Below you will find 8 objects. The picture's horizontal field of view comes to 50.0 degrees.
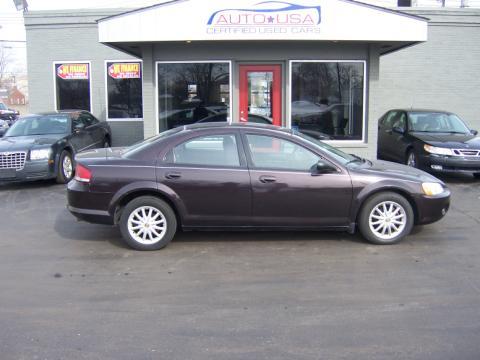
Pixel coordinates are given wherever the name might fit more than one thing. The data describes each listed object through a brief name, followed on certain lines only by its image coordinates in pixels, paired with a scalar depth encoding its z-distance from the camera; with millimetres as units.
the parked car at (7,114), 34241
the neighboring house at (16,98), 86125
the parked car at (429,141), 10914
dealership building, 10461
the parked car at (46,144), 10406
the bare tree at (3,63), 77150
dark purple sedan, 6199
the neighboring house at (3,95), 68656
